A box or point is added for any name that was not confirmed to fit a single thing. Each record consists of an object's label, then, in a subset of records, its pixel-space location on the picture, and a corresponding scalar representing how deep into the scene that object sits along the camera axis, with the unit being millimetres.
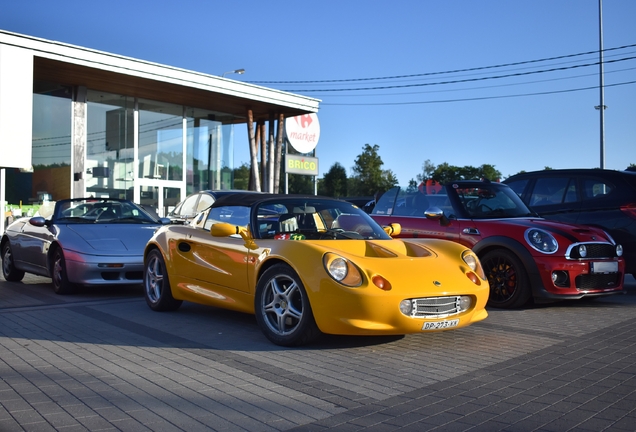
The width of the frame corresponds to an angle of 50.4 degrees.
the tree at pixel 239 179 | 31547
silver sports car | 8836
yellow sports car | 5277
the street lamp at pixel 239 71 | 31953
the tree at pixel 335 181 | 64750
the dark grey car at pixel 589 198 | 9109
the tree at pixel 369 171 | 58938
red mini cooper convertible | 7570
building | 19750
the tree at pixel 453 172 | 78000
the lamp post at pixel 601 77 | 26844
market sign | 32344
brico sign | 30538
